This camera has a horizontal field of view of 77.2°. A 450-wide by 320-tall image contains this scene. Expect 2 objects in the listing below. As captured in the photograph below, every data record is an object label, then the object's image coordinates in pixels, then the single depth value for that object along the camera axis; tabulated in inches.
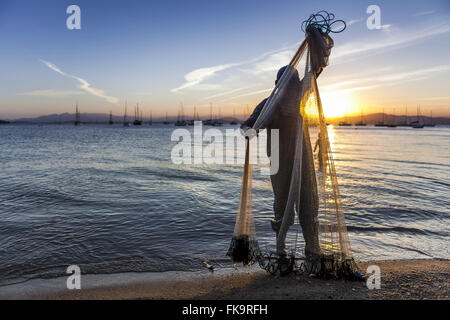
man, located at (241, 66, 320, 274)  145.6
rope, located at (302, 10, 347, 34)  145.6
